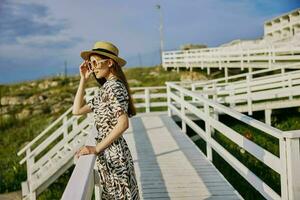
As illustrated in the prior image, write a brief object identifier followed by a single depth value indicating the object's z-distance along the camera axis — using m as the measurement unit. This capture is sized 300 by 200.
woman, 3.85
